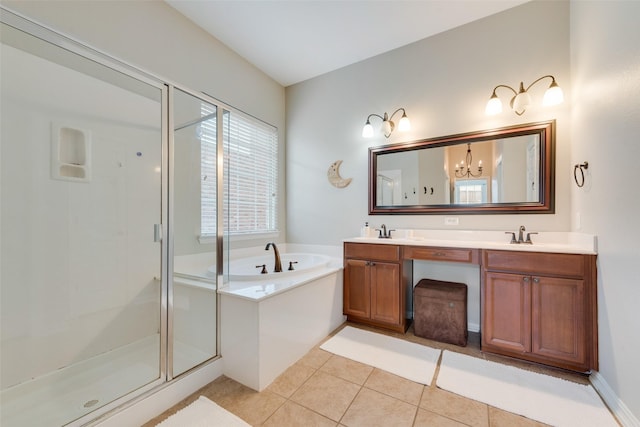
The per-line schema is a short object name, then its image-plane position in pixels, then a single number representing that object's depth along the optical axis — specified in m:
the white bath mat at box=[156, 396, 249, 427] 1.39
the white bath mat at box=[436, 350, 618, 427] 1.42
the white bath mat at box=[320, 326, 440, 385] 1.86
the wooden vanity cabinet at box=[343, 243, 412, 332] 2.42
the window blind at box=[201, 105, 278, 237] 2.99
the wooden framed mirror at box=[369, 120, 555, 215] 2.22
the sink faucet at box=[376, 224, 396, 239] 2.83
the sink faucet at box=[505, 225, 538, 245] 2.20
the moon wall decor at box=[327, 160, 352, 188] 3.19
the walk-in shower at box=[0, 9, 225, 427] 1.63
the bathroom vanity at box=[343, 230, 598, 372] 1.74
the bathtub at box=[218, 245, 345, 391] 1.72
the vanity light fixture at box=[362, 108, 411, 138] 2.75
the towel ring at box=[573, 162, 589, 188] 1.86
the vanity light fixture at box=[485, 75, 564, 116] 2.06
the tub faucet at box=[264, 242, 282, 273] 2.58
